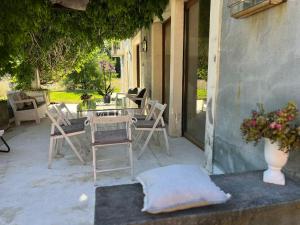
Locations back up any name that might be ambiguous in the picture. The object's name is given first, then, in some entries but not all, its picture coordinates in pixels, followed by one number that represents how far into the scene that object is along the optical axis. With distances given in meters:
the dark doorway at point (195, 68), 3.78
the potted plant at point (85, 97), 5.27
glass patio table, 4.45
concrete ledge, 1.30
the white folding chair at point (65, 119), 3.59
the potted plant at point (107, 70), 5.18
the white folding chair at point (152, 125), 3.55
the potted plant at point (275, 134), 1.50
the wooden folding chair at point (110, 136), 2.78
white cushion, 1.31
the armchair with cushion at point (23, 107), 6.14
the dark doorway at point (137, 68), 9.85
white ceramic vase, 1.61
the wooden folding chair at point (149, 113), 3.99
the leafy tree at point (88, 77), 15.34
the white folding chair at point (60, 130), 3.22
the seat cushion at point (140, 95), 6.23
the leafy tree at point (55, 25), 4.78
